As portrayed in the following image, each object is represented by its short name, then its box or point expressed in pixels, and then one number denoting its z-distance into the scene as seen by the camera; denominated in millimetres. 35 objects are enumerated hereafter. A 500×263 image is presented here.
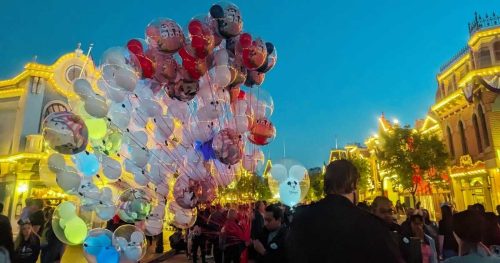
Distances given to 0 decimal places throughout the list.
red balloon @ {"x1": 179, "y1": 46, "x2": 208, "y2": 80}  7133
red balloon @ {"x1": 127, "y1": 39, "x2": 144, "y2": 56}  7236
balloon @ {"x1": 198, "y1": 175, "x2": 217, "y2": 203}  7417
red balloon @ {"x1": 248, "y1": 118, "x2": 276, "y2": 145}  8203
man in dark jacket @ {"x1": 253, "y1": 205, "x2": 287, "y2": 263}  3998
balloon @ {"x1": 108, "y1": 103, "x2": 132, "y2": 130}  7066
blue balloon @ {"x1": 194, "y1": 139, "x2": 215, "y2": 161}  7715
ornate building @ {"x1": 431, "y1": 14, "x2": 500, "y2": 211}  18250
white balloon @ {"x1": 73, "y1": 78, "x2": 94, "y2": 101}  6344
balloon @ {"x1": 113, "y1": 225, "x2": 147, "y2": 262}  6008
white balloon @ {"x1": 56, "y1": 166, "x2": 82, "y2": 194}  6352
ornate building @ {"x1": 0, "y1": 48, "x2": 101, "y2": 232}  20594
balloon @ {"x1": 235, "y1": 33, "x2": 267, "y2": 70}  7453
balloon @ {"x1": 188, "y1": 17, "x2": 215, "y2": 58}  7012
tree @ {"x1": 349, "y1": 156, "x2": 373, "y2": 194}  37938
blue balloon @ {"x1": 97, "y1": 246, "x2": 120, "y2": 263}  5715
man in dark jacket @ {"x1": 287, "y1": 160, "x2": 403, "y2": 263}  2010
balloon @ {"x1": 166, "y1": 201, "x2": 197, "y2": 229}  7602
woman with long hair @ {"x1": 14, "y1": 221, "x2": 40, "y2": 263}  5090
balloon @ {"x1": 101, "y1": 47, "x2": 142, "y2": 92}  6555
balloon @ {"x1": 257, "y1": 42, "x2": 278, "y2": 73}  8273
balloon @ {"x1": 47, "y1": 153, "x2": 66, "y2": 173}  6363
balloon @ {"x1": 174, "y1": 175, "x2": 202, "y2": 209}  7152
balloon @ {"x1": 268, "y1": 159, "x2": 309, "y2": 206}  7242
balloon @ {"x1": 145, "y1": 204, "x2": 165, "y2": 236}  7348
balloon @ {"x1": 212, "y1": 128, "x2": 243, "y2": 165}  7101
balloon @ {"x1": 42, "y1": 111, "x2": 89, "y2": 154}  5582
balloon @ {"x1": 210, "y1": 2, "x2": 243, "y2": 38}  7344
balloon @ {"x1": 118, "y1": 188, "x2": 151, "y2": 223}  6895
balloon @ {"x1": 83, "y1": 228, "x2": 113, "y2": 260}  5688
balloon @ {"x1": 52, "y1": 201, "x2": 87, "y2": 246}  5875
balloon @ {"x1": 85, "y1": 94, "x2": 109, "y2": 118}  6262
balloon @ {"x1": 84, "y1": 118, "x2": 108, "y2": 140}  6801
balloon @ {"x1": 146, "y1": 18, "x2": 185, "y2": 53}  7055
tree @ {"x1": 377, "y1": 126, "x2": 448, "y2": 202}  22438
